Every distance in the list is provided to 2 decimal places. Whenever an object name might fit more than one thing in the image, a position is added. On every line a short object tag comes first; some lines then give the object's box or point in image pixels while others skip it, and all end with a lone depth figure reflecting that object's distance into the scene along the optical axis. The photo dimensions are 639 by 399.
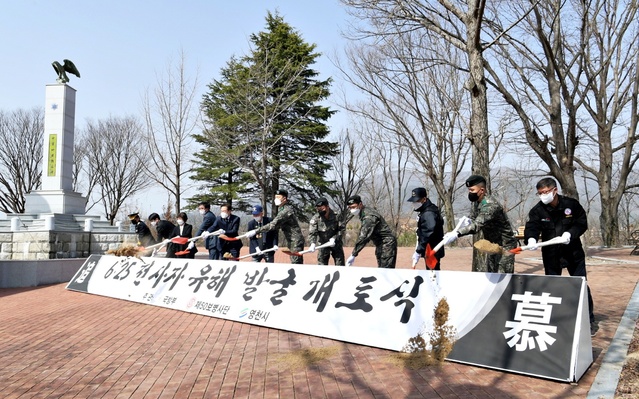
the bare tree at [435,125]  19.22
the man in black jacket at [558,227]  5.69
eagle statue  19.25
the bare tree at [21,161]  35.19
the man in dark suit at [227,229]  10.85
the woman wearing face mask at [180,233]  11.32
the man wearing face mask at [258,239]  10.09
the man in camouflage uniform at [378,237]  7.61
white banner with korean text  4.30
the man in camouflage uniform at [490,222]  5.87
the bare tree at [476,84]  9.95
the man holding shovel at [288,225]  9.16
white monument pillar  18.72
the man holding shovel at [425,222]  7.05
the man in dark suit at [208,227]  11.03
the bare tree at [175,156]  21.14
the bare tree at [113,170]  36.78
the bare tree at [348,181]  30.72
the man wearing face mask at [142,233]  11.63
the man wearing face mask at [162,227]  11.51
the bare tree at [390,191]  32.50
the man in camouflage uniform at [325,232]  8.51
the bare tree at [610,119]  18.31
